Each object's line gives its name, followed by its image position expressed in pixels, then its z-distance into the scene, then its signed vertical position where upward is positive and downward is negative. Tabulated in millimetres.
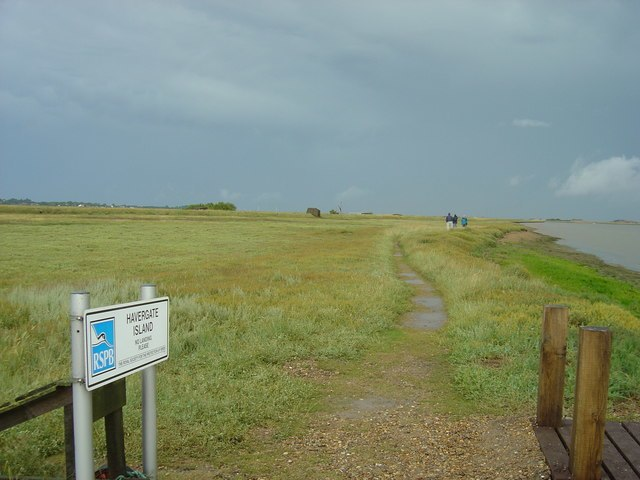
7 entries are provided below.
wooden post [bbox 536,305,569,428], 5875 -1668
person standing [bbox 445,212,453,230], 54194 -1671
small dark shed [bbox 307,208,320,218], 122588 -2491
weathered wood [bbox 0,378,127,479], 3881 -1445
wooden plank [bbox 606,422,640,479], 4930 -2146
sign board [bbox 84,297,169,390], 3441 -937
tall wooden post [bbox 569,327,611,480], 4613 -1536
